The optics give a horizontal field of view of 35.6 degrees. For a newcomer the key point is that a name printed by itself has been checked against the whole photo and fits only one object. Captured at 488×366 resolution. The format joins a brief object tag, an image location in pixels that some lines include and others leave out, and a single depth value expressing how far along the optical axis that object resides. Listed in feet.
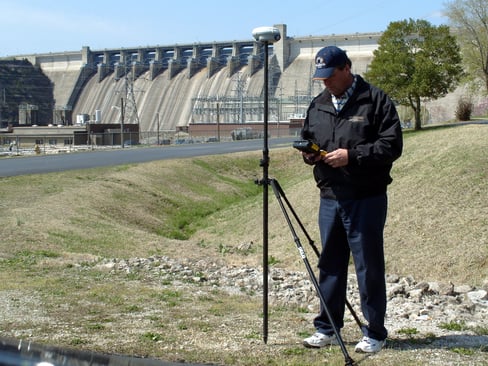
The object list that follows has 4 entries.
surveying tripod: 15.56
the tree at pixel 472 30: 168.25
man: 16.55
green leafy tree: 127.24
